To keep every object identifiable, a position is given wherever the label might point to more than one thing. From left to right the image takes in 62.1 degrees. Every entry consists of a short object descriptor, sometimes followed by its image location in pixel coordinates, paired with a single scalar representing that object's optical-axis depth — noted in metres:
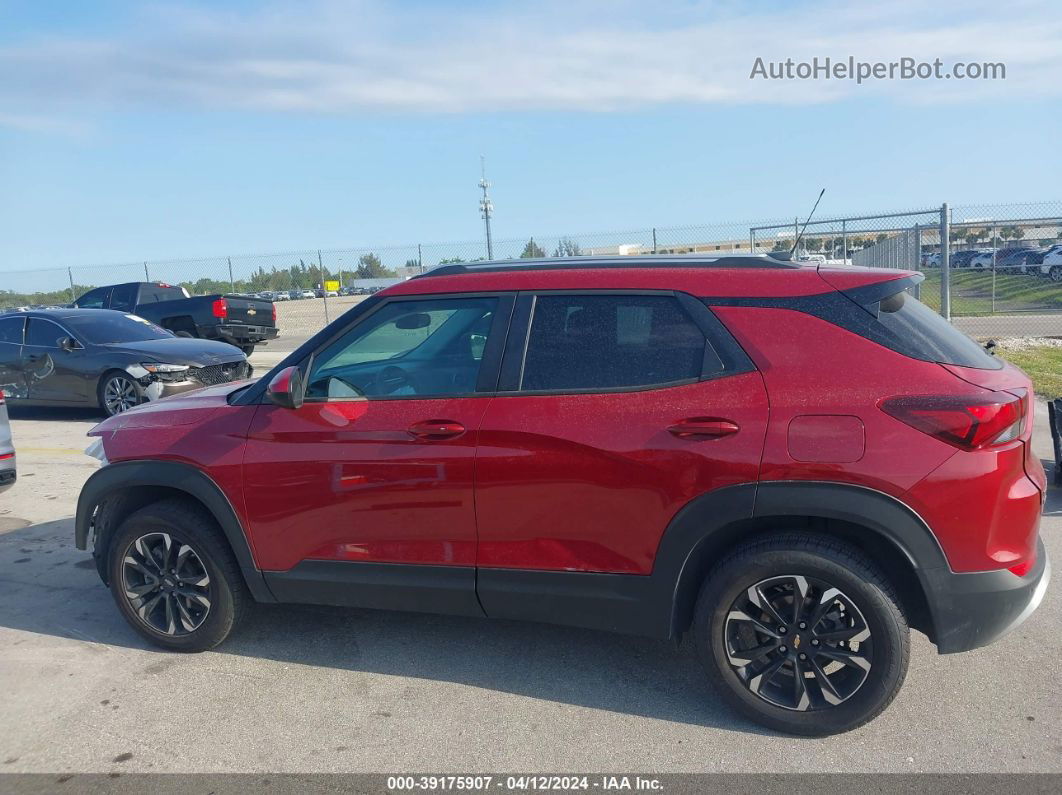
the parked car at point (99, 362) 10.74
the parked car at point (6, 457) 6.67
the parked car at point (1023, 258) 21.14
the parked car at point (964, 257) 32.78
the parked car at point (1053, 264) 20.84
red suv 3.21
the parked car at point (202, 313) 16.44
